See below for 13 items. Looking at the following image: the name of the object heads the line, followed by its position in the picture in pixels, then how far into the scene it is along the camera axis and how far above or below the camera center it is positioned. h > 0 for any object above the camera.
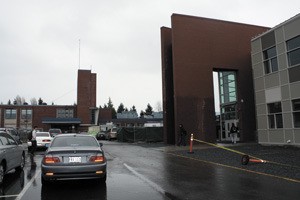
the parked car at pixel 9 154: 7.11 -0.93
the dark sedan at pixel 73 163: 6.10 -0.99
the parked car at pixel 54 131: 24.17 -0.72
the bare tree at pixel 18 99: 103.98 +11.19
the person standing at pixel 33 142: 11.14 -0.81
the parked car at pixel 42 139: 17.57 -1.06
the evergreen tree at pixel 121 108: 113.92 +6.73
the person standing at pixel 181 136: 19.77 -1.20
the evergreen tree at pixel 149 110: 105.07 +5.19
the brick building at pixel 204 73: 21.76 +4.39
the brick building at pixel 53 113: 54.54 +2.62
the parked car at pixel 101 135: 36.85 -1.89
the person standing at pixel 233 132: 20.21 -0.98
